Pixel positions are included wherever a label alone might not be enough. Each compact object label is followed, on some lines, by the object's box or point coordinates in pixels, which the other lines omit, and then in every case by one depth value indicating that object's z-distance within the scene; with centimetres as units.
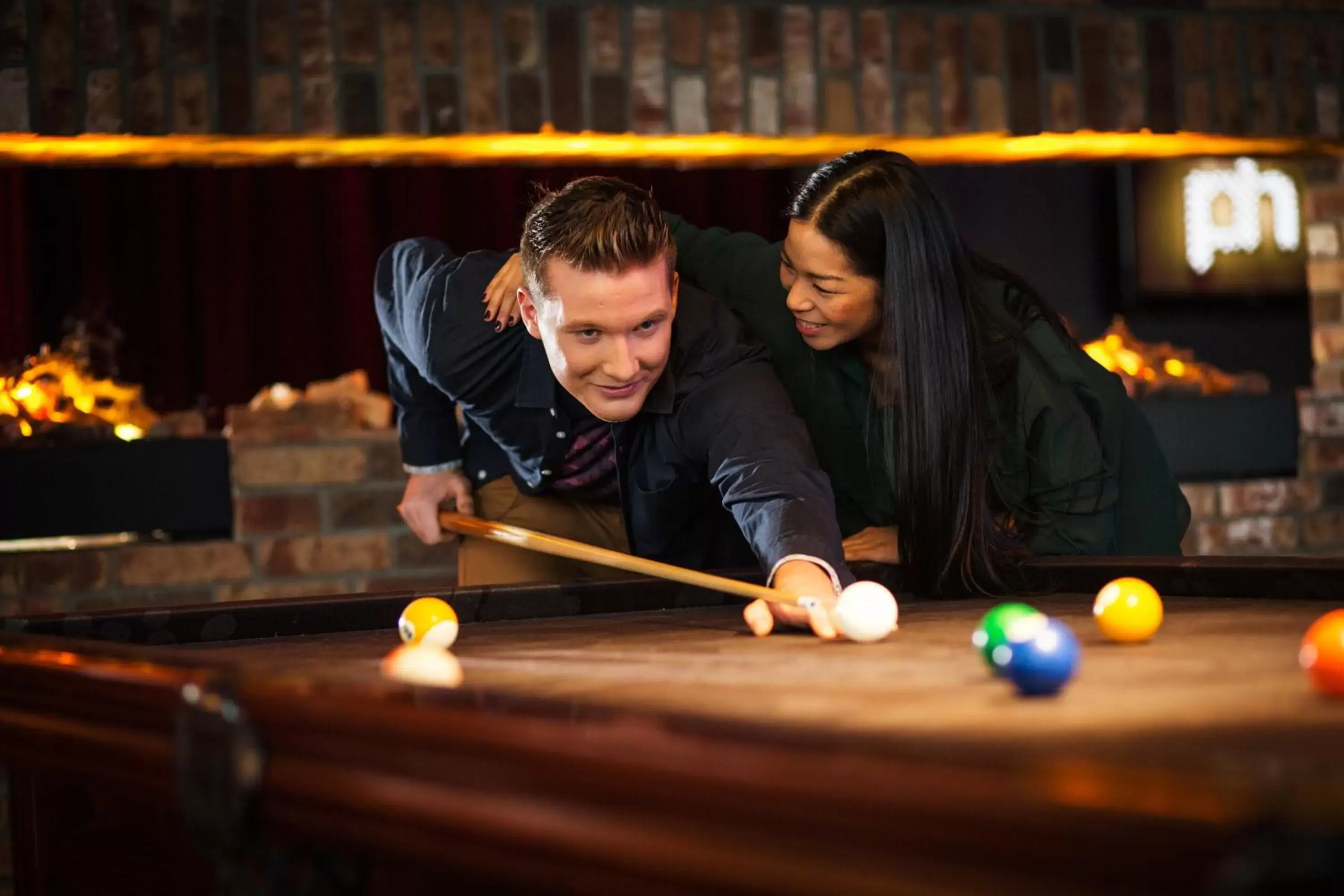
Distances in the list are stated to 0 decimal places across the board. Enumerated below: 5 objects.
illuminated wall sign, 545
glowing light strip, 377
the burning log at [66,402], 365
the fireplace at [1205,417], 437
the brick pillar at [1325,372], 459
